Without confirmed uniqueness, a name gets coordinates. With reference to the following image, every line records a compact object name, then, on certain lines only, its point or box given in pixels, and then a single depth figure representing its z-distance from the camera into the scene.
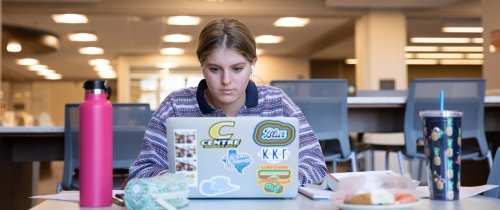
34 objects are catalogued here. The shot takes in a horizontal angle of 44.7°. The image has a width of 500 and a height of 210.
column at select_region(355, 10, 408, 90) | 7.38
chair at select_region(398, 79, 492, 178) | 3.71
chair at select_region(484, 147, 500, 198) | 1.29
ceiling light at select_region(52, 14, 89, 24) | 7.42
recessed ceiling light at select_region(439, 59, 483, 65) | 12.84
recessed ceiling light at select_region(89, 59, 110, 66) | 12.19
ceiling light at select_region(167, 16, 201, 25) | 7.64
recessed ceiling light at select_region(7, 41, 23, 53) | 8.59
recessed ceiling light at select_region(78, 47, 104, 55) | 10.40
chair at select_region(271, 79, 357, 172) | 3.67
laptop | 1.08
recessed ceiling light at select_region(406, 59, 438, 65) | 12.92
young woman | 1.46
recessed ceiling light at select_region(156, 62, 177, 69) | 11.38
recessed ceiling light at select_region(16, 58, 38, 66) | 12.27
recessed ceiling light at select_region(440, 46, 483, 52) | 10.94
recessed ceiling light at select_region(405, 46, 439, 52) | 10.83
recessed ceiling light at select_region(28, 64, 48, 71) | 13.65
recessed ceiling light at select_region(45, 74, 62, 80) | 15.98
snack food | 0.89
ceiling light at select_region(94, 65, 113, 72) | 13.34
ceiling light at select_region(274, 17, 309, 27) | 7.83
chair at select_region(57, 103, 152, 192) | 3.13
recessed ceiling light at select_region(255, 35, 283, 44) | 9.33
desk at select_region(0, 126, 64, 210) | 3.30
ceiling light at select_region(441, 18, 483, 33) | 8.03
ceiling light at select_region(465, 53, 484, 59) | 11.88
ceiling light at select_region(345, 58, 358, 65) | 12.75
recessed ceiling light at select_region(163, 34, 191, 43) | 9.21
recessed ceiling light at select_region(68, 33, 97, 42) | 8.90
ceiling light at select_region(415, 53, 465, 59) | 11.91
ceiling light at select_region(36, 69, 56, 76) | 14.66
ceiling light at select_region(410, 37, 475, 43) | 9.78
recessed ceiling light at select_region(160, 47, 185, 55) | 10.69
